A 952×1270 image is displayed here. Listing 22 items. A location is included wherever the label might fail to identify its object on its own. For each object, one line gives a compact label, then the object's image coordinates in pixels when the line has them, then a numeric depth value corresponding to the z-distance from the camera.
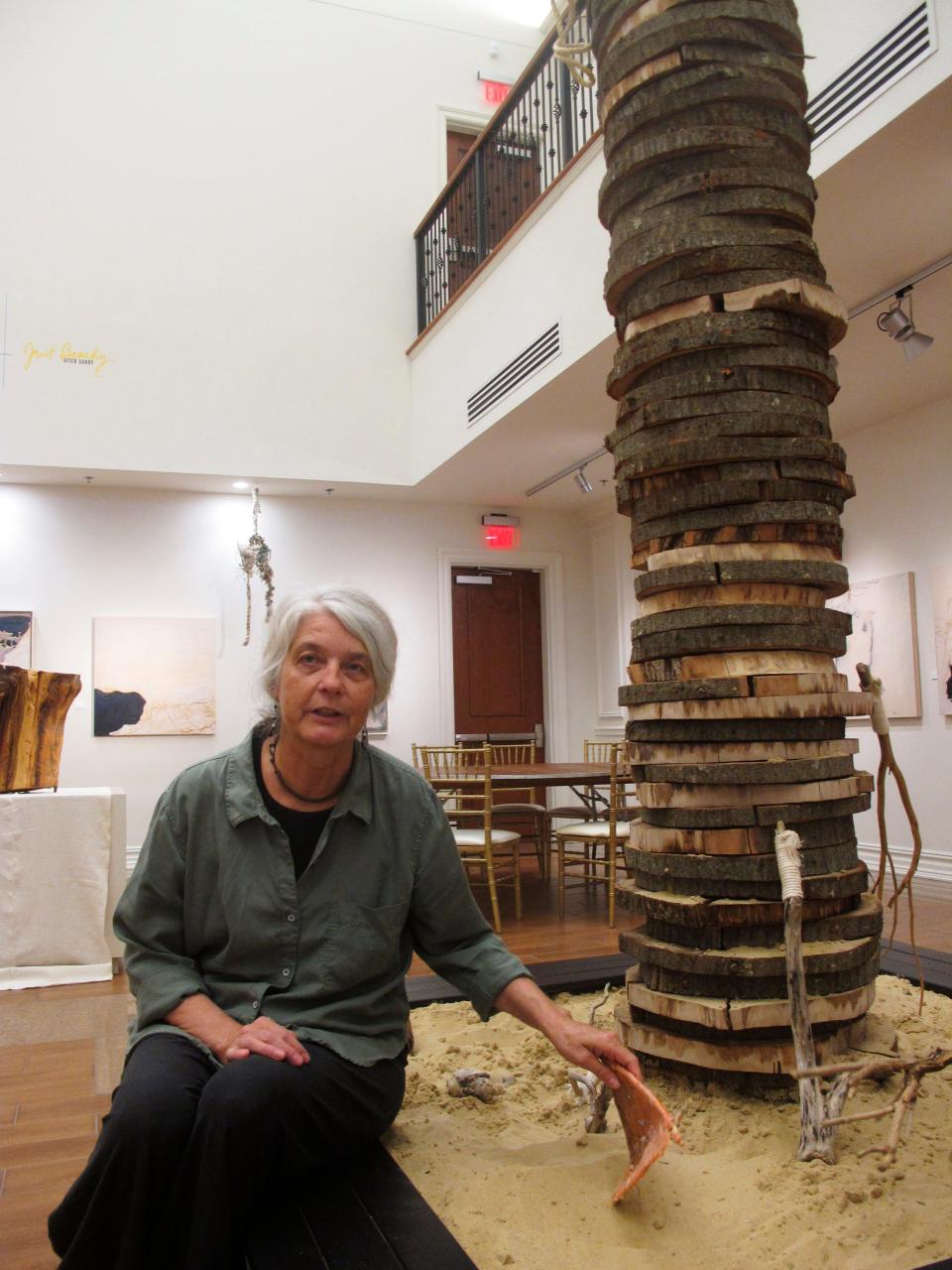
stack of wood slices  1.71
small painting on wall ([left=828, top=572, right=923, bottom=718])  6.22
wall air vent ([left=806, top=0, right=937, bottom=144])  3.18
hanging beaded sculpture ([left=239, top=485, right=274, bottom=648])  7.85
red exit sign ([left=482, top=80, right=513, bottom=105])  8.84
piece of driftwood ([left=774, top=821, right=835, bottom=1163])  1.44
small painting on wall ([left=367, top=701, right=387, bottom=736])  8.27
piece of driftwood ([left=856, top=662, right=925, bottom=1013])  1.71
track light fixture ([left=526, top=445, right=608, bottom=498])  7.34
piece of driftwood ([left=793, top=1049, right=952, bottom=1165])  0.97
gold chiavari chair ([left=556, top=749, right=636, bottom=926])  5.20
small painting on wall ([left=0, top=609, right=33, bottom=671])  7.36
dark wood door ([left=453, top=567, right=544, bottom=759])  8.89
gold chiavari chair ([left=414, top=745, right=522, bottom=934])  5.16
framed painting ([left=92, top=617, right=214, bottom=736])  7.57
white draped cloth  4.20
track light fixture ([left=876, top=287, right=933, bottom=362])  4.45
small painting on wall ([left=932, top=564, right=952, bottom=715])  5.92
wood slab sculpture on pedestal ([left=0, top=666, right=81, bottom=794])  4.29
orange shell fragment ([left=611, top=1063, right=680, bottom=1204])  1.32
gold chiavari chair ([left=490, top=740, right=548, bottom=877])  6.25
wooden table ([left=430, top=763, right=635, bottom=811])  5.40
